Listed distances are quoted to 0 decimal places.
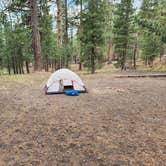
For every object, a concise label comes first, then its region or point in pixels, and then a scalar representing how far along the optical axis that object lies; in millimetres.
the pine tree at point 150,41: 19846
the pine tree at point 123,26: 16168
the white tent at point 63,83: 5815
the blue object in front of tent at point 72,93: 5494
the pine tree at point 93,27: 11714
